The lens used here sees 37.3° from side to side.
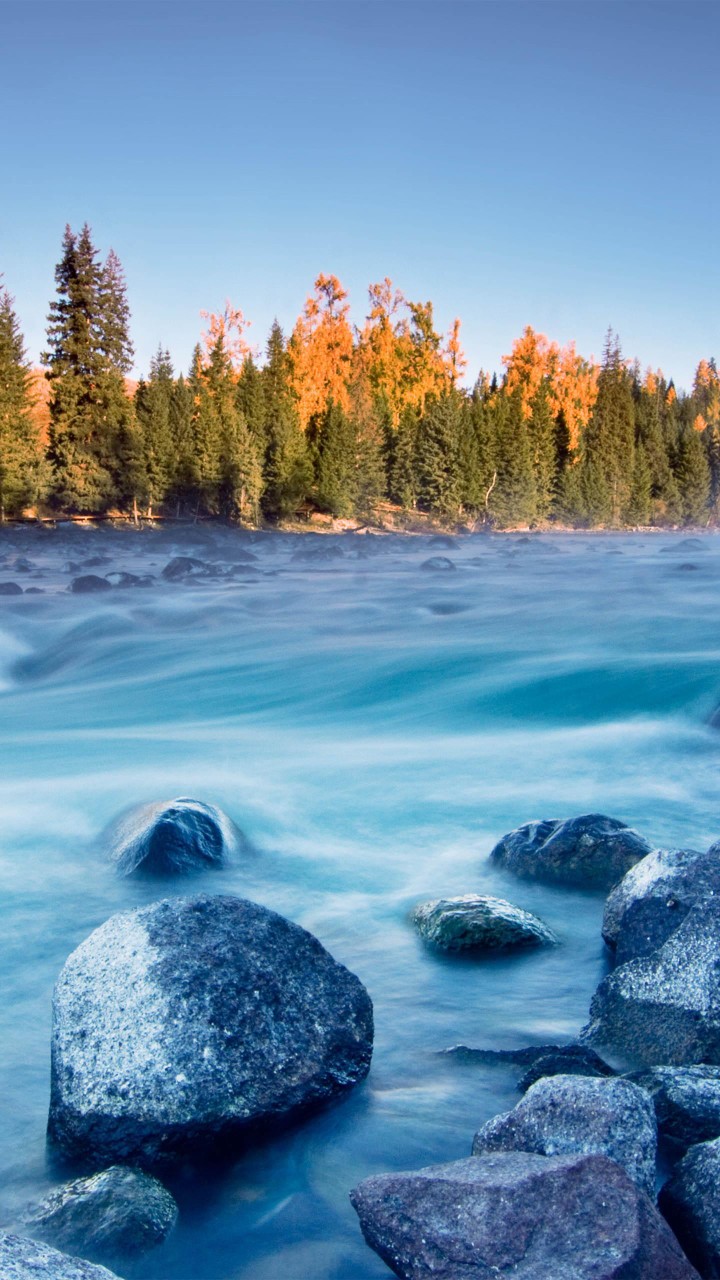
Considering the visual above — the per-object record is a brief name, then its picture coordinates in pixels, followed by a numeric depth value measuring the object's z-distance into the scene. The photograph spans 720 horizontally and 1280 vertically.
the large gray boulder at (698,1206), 2.79
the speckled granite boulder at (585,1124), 3.00
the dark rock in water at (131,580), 23.25
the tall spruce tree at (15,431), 36.44
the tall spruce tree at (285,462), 45.28
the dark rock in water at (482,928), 5.04
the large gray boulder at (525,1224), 2.54
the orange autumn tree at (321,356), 53.16
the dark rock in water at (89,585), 22.03
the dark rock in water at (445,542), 42.88
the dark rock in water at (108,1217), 3.01
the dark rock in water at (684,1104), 3.27
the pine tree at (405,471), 51.62
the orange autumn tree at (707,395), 108.75
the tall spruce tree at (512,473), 57.62
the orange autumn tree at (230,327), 58.09
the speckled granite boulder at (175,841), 6.01
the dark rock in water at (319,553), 33.91
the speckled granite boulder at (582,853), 5.74
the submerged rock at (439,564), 30.78
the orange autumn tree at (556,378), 69.75
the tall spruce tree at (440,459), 51.28
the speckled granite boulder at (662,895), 4.29
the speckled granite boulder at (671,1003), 3.86
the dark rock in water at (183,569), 25.50
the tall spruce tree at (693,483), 79.94
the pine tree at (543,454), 62.28
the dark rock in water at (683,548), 40.00
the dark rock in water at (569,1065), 3.68
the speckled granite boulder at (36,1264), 2.31
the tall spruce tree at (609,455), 67.31
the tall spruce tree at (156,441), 41.47
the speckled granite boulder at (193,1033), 3.43
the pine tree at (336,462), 46.18
